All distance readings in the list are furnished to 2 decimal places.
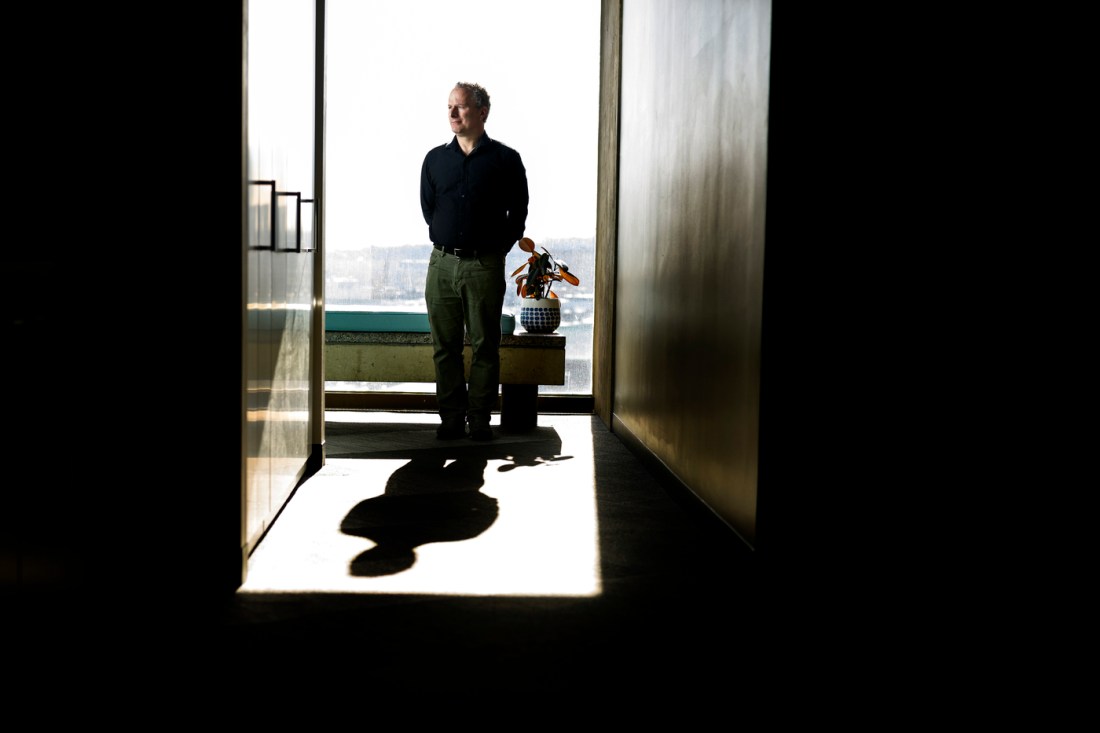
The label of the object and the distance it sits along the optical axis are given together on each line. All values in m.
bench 6.41
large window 6.93
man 5.53
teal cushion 6.43
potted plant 6.45
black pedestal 6.23
